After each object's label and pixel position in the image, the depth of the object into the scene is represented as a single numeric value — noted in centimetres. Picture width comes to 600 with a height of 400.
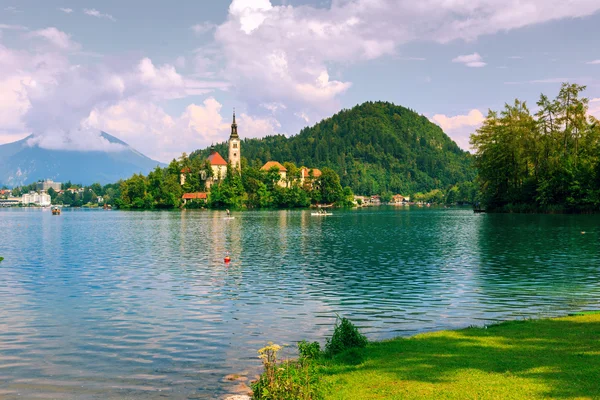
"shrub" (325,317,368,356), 1616
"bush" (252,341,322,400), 1122
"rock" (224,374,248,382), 1538
